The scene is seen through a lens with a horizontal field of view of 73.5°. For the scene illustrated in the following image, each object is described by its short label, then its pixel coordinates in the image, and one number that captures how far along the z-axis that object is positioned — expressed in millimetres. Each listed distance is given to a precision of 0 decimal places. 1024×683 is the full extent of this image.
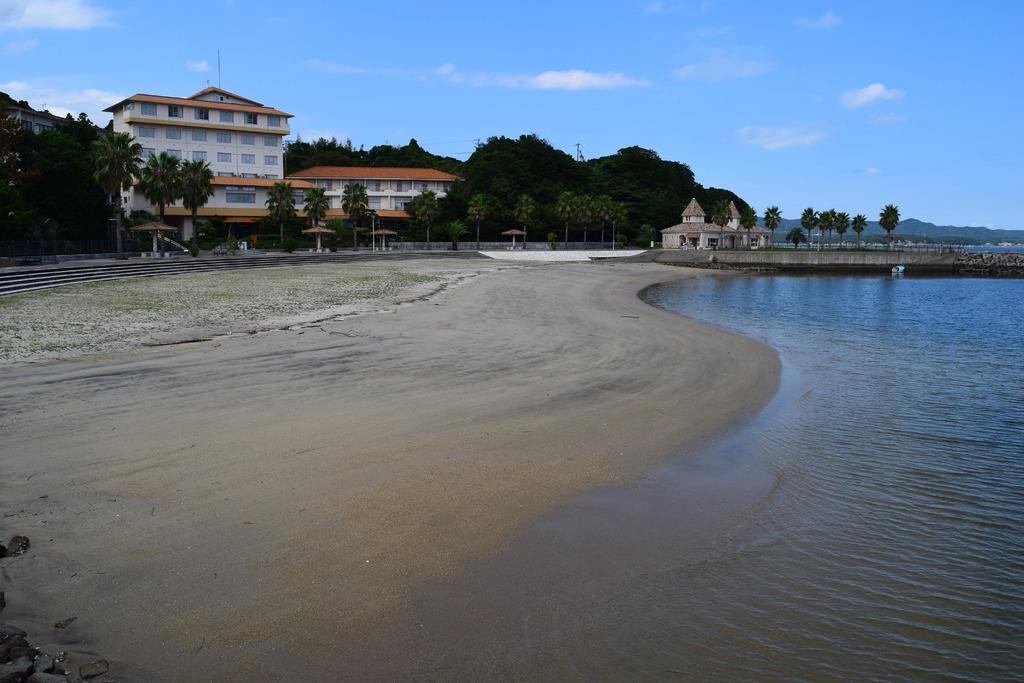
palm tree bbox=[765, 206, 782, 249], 118062
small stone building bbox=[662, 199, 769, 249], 95625
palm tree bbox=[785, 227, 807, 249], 119375
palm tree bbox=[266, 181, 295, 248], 65562
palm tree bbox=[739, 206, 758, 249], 107112
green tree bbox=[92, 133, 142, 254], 49750
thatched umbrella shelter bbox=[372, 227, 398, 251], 71119
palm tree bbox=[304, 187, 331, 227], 67750
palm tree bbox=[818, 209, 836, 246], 113750
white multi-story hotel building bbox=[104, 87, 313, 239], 72375
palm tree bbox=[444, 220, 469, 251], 77125
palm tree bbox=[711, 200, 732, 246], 101875
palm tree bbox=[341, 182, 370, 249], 72250
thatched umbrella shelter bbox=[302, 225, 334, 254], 62812
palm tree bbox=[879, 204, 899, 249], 106000
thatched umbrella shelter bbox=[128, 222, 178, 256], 50906
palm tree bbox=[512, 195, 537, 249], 82438
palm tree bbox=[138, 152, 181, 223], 56094
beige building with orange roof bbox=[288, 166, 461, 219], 86562
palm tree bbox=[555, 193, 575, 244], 85750
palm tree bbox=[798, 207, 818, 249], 115250
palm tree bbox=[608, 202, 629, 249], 90250
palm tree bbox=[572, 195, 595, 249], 86438
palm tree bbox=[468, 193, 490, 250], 78312
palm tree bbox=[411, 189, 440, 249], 76375
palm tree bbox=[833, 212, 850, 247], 113175
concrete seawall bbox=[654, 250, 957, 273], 85750
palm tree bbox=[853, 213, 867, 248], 110875
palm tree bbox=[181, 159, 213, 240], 59031
